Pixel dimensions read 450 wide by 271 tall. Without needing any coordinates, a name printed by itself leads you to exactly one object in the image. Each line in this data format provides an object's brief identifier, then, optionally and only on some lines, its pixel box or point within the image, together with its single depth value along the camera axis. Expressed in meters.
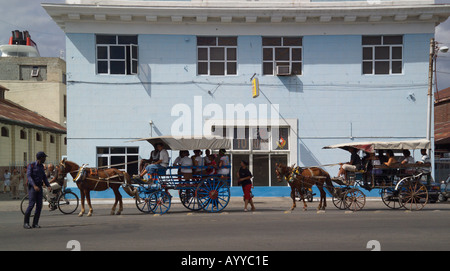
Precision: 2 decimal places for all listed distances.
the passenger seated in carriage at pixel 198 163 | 15.88
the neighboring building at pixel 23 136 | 33.12
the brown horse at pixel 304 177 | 16.12
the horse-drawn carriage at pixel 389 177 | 16.02
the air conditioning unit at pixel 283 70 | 23.62
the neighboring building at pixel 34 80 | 48.19
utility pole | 22.41
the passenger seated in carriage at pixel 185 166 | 15.66
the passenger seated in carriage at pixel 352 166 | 16.34
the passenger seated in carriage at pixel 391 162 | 16.09
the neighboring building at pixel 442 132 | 25.30
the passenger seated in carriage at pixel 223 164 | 16.00
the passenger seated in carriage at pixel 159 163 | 15.31
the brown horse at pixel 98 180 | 15.34
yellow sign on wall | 22.81
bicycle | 16.58
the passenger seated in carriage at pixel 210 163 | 16.02
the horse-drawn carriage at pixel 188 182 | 15.45
